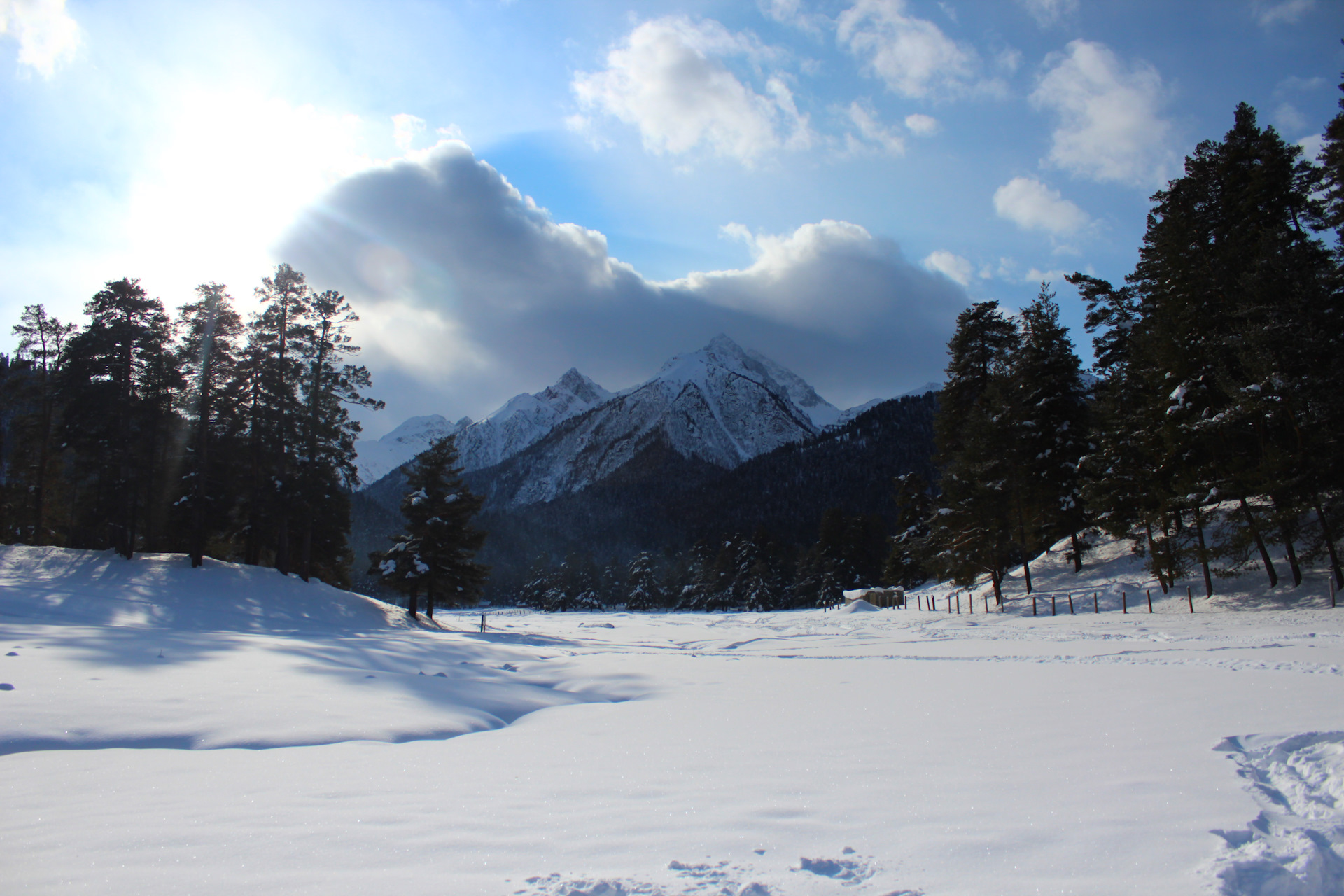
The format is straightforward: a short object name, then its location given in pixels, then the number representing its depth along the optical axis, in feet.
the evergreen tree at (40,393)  106.73
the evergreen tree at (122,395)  96.17
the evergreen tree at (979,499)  100.73
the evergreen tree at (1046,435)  101.81
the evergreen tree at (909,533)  154.51
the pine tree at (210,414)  94.79
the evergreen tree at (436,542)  104.58
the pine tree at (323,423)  98.99
